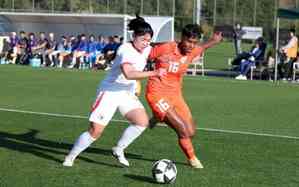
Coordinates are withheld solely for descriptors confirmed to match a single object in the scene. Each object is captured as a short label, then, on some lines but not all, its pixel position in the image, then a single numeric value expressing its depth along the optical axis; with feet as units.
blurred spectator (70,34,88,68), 109.60
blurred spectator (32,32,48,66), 114.73
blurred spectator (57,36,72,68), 112.06
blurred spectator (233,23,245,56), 124.98
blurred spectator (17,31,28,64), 115.75
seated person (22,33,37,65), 115.14
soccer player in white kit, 29.48
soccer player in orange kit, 30.45
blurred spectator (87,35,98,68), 108.88
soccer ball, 26.94
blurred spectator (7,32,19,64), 116.67
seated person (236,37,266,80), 94.41
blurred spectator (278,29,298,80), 89.30
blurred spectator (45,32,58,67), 114.32
